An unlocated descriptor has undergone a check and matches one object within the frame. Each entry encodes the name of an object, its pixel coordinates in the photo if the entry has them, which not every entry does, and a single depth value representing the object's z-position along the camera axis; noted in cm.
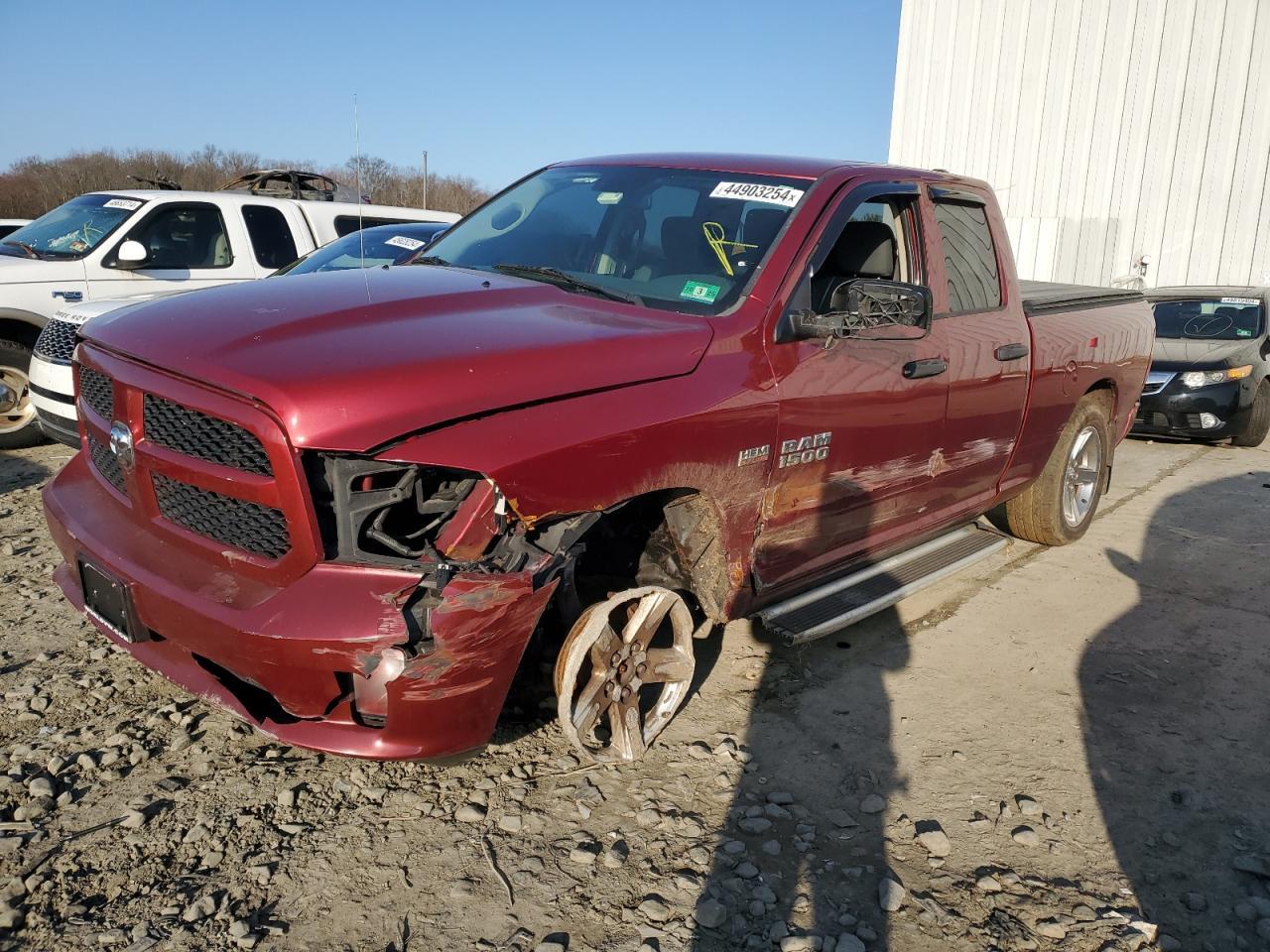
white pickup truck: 703
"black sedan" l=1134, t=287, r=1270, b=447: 928
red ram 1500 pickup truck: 246
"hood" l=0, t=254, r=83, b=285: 703
